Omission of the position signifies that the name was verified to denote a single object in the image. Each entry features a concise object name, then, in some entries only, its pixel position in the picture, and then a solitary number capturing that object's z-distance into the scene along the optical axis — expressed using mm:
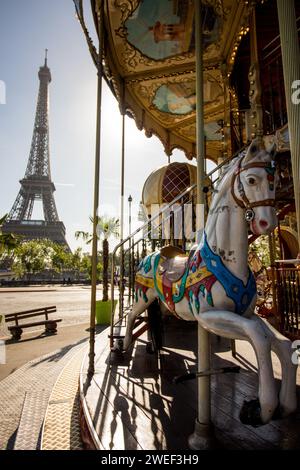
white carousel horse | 1934
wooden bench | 10031
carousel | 2156
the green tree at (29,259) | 55394
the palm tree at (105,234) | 15180
